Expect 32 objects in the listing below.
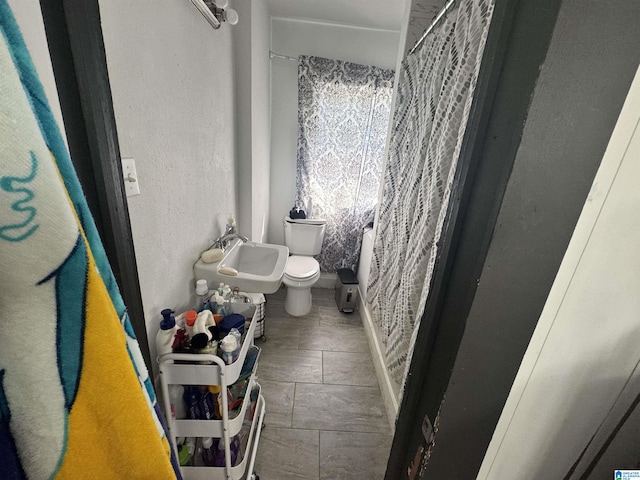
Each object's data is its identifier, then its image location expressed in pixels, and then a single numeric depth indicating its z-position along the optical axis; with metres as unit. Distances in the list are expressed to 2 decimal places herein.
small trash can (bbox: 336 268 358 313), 2.39
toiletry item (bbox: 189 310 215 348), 0.87
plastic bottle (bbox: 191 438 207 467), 1.07
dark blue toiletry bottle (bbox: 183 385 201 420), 0.96
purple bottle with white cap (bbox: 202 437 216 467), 1.05
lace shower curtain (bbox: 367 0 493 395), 0.98
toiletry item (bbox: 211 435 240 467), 1.05
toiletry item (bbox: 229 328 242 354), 0.91
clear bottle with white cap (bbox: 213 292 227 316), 1.08
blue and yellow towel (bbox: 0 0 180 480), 0.22
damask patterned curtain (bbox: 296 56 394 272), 2.23
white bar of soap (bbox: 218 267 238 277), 1.18
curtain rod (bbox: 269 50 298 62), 2.17
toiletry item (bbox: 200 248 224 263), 1.25
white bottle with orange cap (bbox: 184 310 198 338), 0.92
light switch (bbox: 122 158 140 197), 0.74
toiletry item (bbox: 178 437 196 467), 1.02
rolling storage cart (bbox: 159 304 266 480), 0.87
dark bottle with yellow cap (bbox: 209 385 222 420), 0.95
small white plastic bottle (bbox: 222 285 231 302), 1.16
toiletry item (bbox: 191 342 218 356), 0.87
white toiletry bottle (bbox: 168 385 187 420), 0.95
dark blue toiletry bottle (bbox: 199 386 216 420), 0.96
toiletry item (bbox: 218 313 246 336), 0.95
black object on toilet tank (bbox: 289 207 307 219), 2.47
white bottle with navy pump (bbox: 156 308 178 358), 0.87
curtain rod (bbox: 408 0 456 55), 1.15
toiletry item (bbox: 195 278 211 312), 1.08
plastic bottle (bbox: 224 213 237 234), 1.50
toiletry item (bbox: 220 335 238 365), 0.88
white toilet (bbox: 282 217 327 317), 2.14
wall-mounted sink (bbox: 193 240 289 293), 1.18
